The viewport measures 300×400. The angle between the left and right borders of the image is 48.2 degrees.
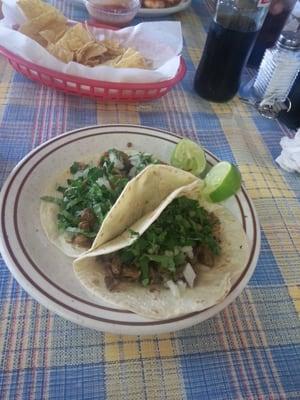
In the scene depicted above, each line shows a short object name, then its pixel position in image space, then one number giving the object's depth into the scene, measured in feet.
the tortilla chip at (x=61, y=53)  1.37
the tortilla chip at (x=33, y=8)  1.47
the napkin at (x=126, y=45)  1.30
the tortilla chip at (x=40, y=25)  1.46
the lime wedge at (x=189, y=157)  1.07
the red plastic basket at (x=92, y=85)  1.32
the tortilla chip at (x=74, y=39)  1.43
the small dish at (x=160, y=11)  1.99
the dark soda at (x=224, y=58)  1.37
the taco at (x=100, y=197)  0.86
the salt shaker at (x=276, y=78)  1.36
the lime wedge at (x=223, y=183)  0.93
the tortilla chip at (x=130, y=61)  1.39
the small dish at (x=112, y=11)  1.79
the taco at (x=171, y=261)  0.77
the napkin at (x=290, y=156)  1.30
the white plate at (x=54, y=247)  0.69
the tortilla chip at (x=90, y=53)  1.41
